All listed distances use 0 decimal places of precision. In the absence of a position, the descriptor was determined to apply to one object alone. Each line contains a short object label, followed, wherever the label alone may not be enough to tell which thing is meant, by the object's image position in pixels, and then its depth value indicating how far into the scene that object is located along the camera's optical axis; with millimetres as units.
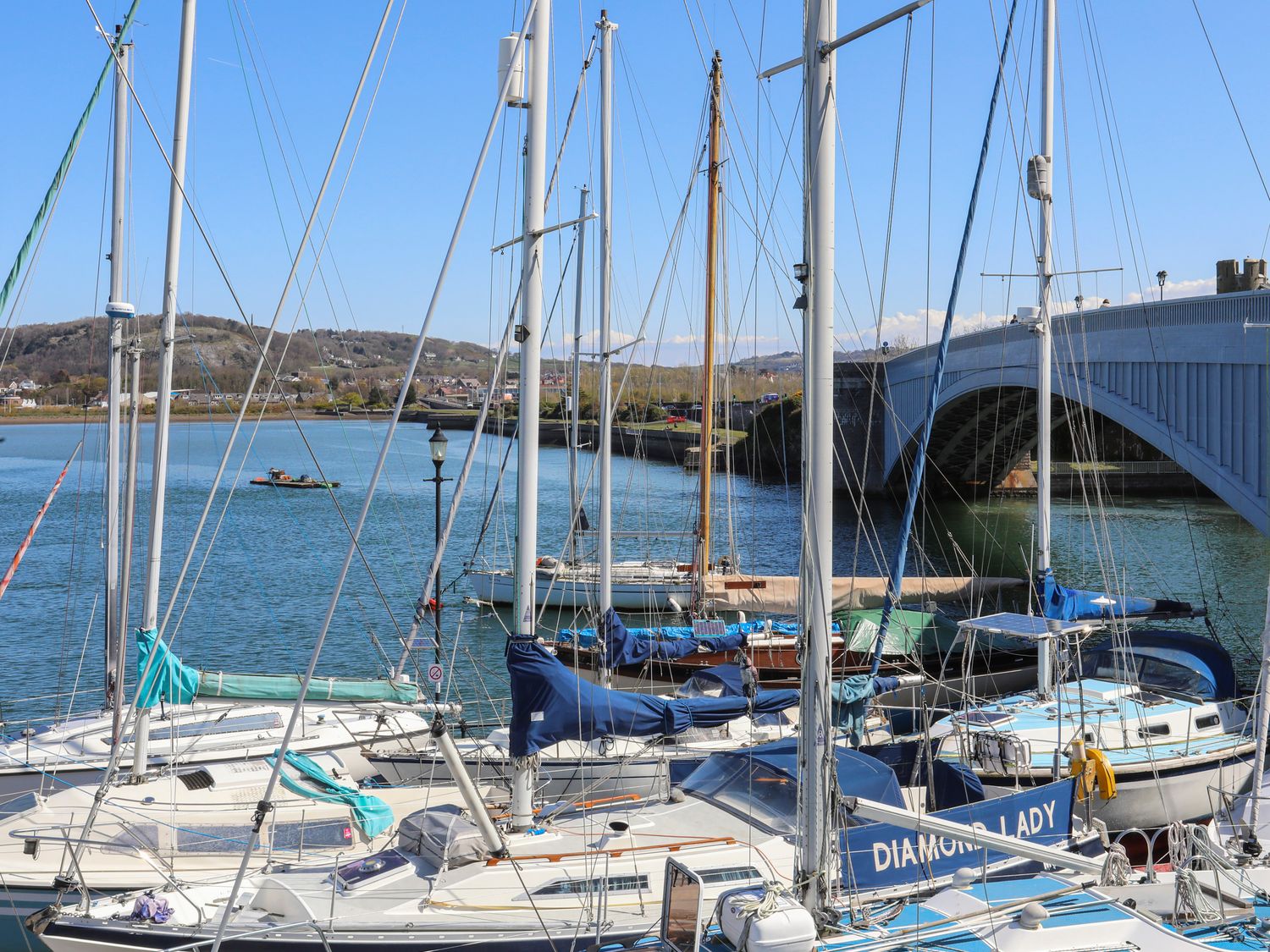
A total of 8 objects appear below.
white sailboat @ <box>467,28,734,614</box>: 19547
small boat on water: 63719
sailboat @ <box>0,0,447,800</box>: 13203
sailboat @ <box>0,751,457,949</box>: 10766
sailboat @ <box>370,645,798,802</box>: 14102
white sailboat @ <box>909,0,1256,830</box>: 14188
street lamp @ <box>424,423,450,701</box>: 16188
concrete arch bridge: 24891
